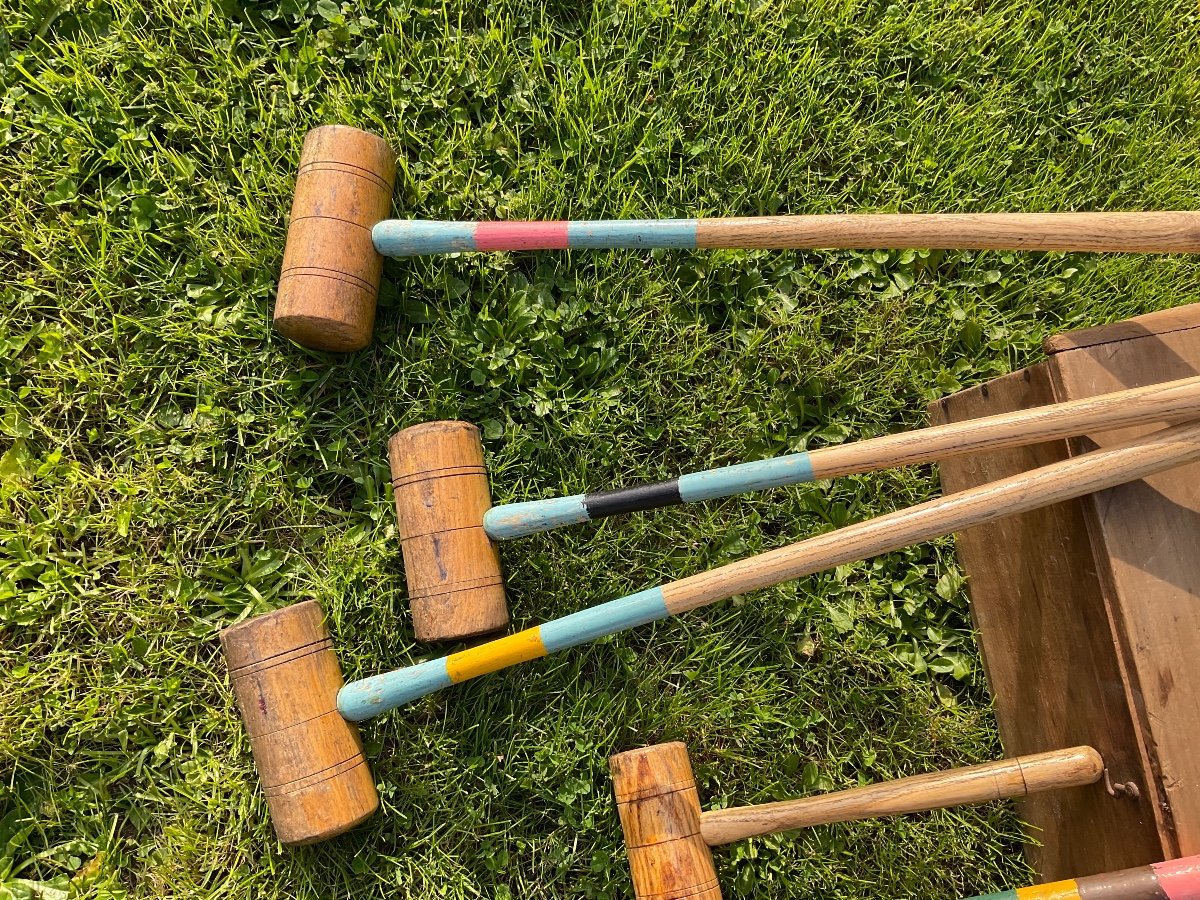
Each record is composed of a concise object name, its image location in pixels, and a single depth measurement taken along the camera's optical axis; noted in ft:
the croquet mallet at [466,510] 1.86
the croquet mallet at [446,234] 1.86
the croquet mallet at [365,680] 1.72
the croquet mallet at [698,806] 1.74
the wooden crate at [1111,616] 1.65
